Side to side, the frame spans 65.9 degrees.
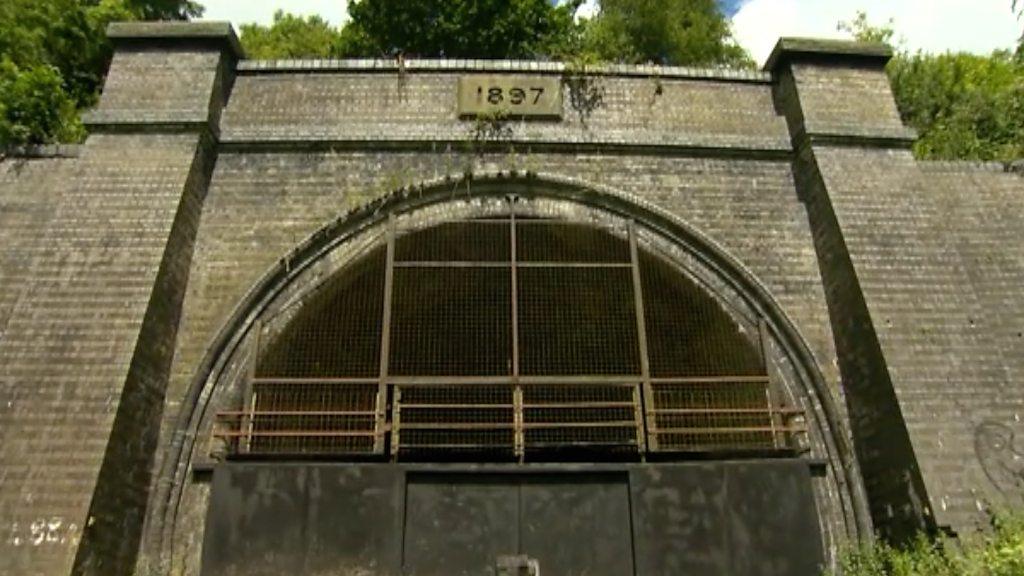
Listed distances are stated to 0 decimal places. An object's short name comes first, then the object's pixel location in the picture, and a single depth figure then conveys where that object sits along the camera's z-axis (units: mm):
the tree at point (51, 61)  9195
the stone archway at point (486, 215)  7680
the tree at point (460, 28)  15828
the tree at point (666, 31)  18109
